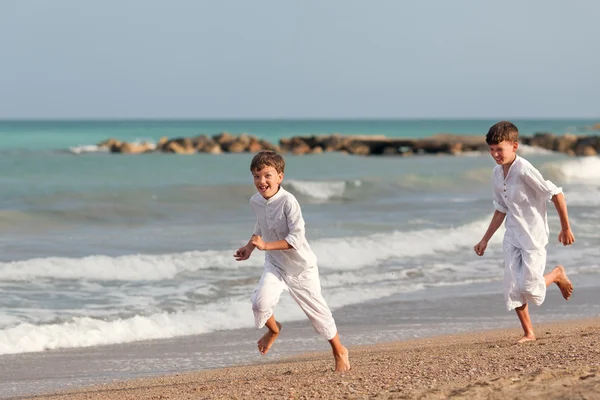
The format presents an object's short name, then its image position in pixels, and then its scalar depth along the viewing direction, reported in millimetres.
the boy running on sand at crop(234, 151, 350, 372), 11031
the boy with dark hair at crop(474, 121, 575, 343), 12617
